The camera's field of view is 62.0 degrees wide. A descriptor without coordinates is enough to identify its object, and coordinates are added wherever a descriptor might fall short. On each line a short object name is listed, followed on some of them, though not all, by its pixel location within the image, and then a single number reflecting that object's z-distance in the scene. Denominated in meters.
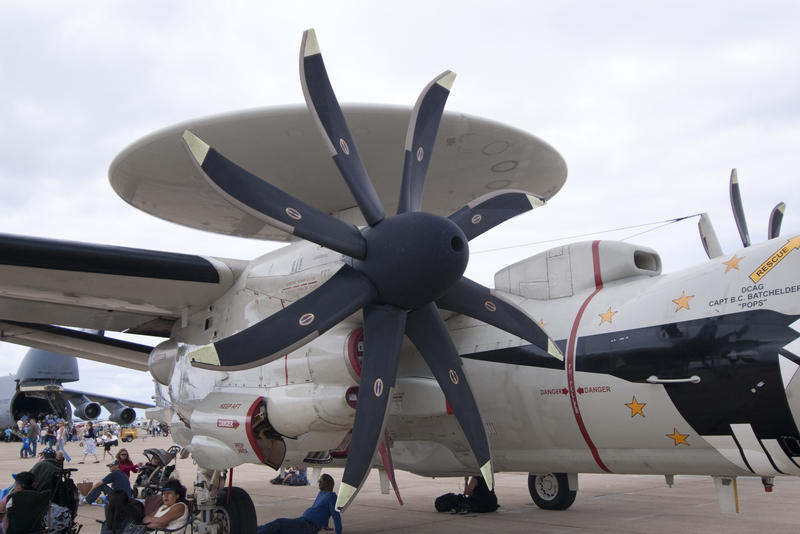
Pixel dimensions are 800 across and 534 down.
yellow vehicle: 44.97
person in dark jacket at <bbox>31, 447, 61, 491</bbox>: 7.54
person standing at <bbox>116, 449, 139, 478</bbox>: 10.99
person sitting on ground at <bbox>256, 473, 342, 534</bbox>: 7.65
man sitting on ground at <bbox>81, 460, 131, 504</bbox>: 9.23
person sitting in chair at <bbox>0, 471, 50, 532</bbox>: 6.83
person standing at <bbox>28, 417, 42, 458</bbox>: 26.15
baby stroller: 10.51
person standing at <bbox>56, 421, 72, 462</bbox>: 21.77
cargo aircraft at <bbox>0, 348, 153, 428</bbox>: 34.12
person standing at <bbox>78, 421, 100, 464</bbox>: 24.42
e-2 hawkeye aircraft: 5.58
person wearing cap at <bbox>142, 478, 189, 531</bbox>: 7.09
